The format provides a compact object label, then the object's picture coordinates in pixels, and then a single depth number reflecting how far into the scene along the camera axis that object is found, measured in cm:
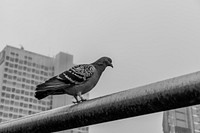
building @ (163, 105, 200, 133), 1723
